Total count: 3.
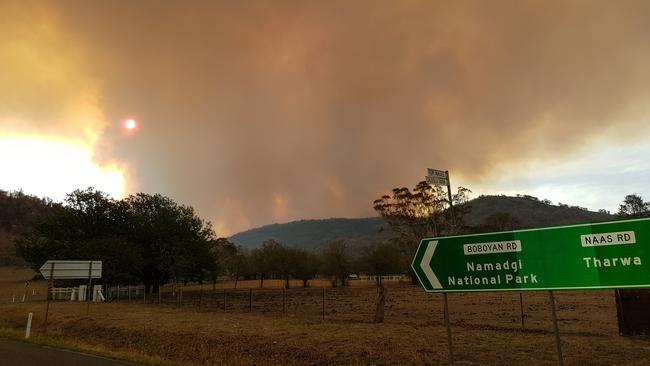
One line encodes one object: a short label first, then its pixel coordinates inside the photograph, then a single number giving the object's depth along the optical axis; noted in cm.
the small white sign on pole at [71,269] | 2448
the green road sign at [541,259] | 716
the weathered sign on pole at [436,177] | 1614
